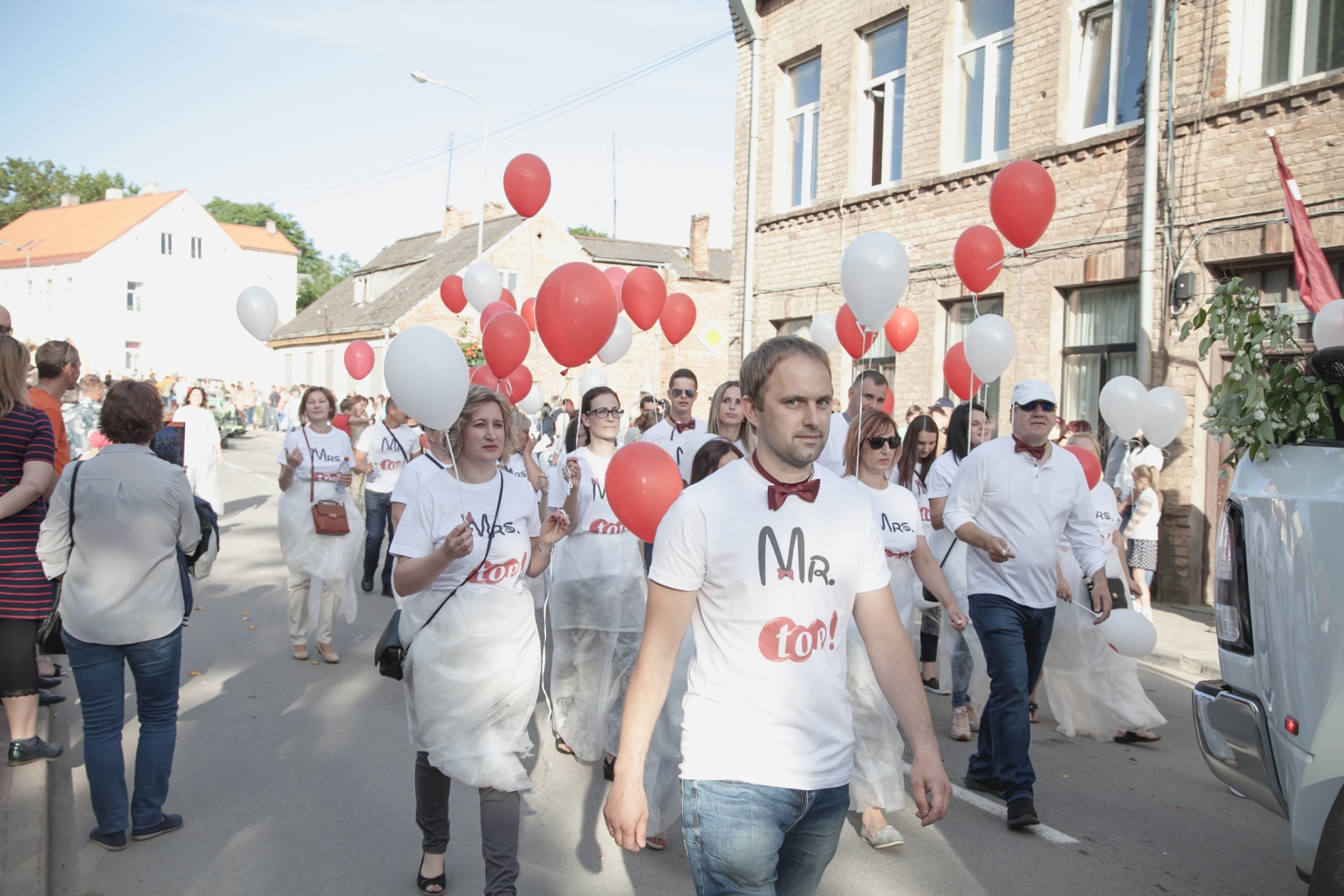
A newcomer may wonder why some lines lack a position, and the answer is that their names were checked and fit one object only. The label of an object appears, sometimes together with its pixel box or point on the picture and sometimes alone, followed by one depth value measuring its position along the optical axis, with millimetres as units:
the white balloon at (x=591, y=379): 9594
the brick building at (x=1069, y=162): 9617
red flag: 8844
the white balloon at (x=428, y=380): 3975
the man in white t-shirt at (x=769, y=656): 2359
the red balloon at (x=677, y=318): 8766
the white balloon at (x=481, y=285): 8875
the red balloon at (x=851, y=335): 7625
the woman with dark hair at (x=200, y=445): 10742
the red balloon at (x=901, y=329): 10039
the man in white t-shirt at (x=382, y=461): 9648
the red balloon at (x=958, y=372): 8789
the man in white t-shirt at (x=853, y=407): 6566
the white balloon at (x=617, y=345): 8163
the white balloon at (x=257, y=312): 8859
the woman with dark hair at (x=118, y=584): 4125
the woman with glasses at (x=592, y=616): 5320
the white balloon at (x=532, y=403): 9750
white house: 52062
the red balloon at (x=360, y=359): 10930
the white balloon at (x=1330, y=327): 4105
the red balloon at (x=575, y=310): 5582
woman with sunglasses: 4492
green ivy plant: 3176
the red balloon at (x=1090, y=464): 6551
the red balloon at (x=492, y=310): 8105
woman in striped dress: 4605
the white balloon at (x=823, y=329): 9984
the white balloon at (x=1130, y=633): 5352
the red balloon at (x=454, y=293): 10398
